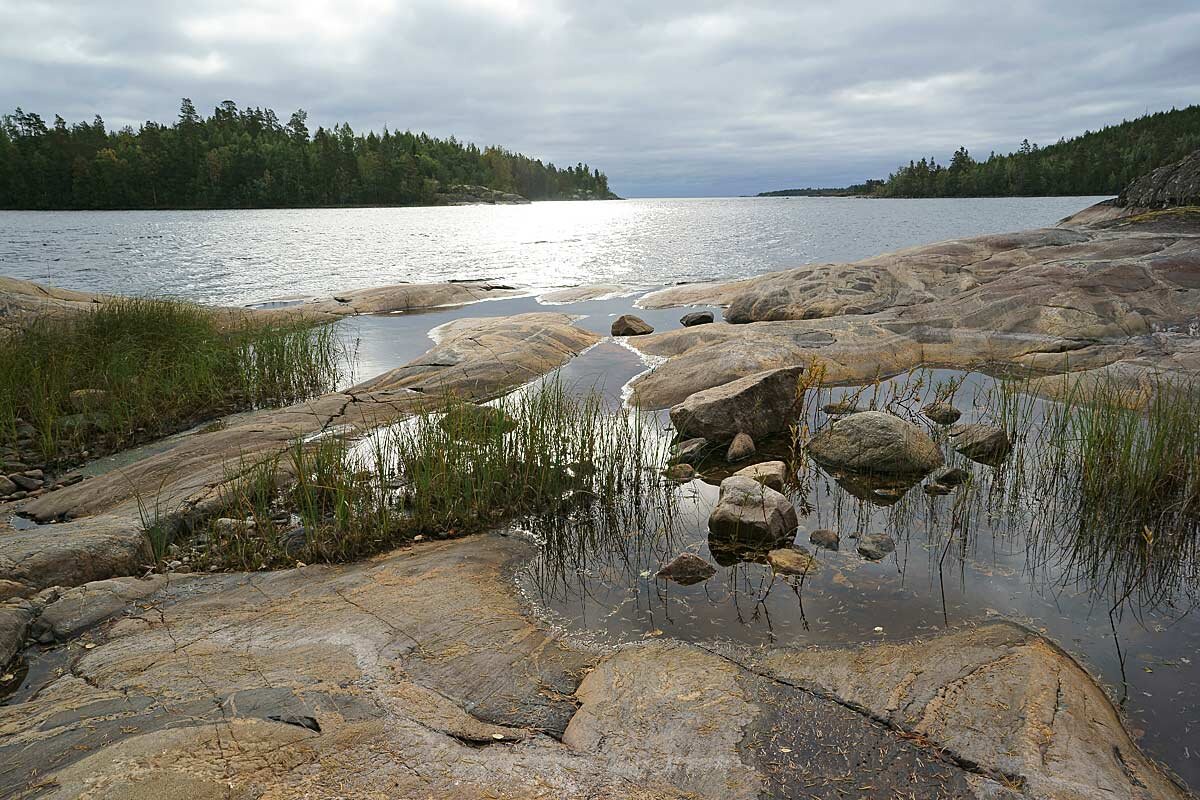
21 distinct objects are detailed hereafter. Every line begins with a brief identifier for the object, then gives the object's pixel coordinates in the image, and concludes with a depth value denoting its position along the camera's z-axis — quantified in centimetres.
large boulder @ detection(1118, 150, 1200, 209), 1462
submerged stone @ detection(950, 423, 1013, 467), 670
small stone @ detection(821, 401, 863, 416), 835
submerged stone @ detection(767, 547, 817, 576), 479
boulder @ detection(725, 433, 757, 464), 718
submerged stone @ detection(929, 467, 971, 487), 618
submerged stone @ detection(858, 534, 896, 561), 499
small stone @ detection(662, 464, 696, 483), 664
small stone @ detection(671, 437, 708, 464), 707
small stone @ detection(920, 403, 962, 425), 794
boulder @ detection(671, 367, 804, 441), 750
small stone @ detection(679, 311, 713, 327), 1534
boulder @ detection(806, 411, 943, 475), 647
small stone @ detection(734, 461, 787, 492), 606
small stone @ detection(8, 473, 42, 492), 718
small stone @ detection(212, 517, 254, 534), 541
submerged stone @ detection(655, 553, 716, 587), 477
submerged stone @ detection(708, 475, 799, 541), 521
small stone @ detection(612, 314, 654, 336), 1450
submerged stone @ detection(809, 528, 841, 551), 516
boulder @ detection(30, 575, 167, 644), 402
